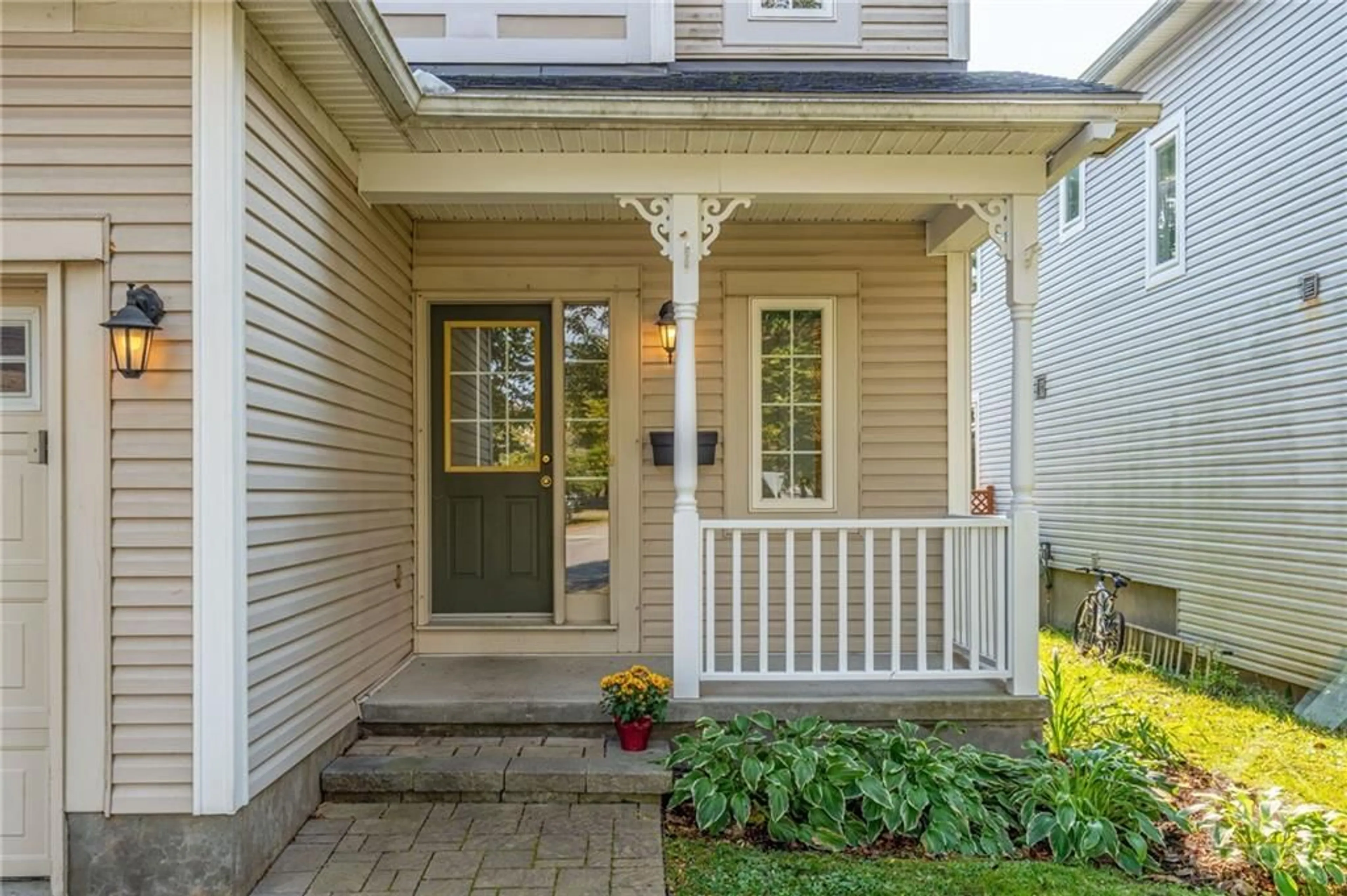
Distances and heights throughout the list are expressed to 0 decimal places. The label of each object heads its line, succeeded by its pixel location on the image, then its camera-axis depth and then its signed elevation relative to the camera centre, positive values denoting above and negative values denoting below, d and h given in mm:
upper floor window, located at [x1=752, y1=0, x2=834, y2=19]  5125 +2869
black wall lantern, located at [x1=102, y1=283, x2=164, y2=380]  2615 +432
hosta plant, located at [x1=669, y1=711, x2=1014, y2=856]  3166 -1327
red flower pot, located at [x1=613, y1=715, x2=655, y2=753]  3734 -1256
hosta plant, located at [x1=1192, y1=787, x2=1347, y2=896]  2883 -1431
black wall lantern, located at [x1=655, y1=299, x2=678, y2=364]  4809 +808
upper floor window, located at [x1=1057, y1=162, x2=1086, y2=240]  8680 +2841
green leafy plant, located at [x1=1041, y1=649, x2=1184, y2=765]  3973 -1397
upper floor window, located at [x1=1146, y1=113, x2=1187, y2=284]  7051 +2317
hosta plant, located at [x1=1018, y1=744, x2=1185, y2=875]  3084 -1398
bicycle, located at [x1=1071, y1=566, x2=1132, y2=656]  7145 -1460
